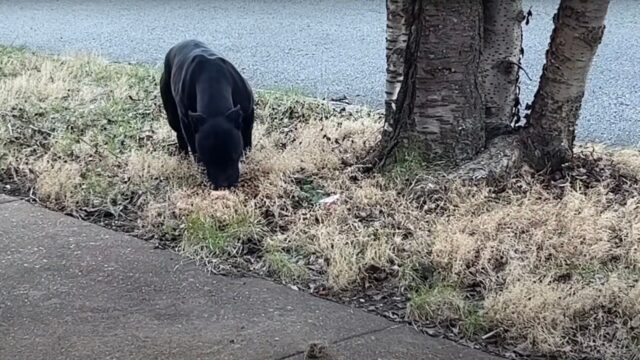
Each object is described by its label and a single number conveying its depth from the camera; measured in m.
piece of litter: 5.12
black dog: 5.41
